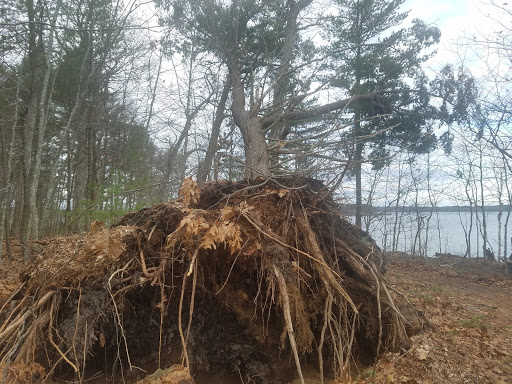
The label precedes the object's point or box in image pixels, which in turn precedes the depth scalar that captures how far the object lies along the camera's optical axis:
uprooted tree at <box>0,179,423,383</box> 3.57
